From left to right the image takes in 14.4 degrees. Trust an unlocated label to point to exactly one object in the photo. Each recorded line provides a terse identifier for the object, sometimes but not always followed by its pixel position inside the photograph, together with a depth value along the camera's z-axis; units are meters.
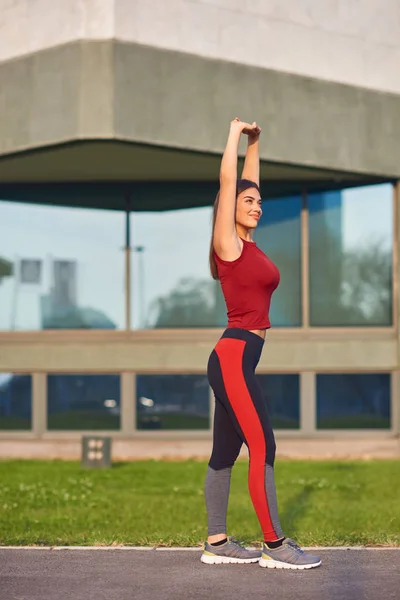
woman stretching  8.47
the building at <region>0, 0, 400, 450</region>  22.70
